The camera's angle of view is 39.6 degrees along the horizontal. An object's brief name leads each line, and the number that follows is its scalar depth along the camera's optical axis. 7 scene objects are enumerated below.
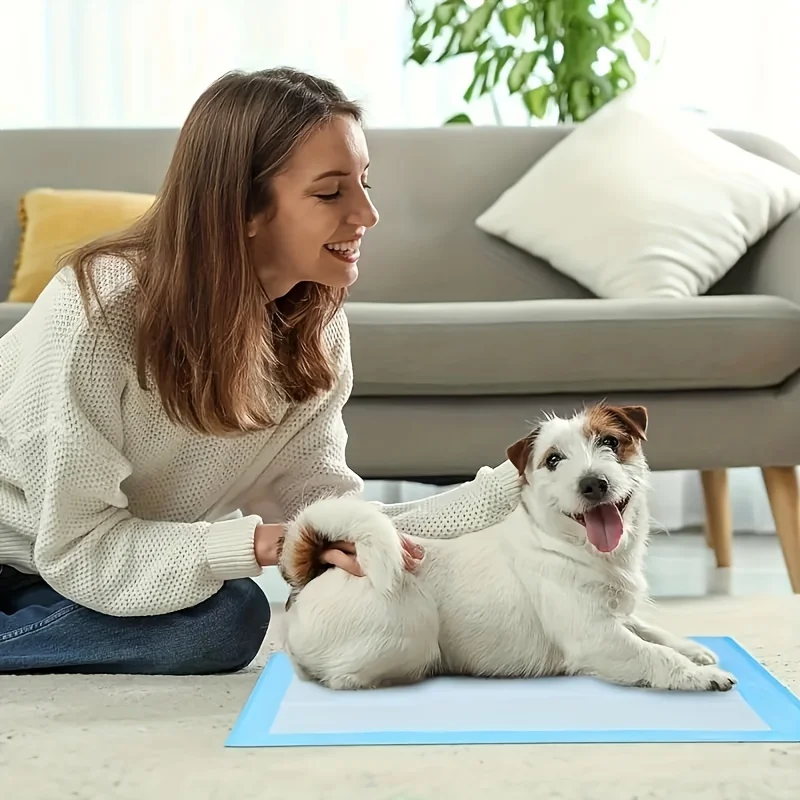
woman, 1.28
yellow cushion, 2.32
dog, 1.10
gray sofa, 1.85
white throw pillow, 2.24
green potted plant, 2.99
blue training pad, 1.04
